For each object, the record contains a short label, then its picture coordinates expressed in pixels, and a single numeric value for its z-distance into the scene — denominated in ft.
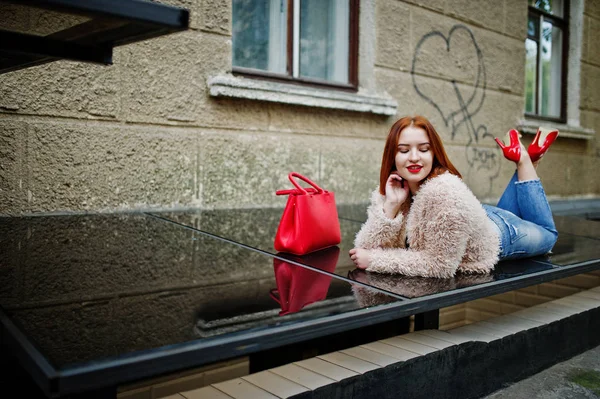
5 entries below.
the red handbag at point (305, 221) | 7.99
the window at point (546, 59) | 23.18
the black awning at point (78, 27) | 4.38
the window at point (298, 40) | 14.24
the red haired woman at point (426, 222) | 6.95
